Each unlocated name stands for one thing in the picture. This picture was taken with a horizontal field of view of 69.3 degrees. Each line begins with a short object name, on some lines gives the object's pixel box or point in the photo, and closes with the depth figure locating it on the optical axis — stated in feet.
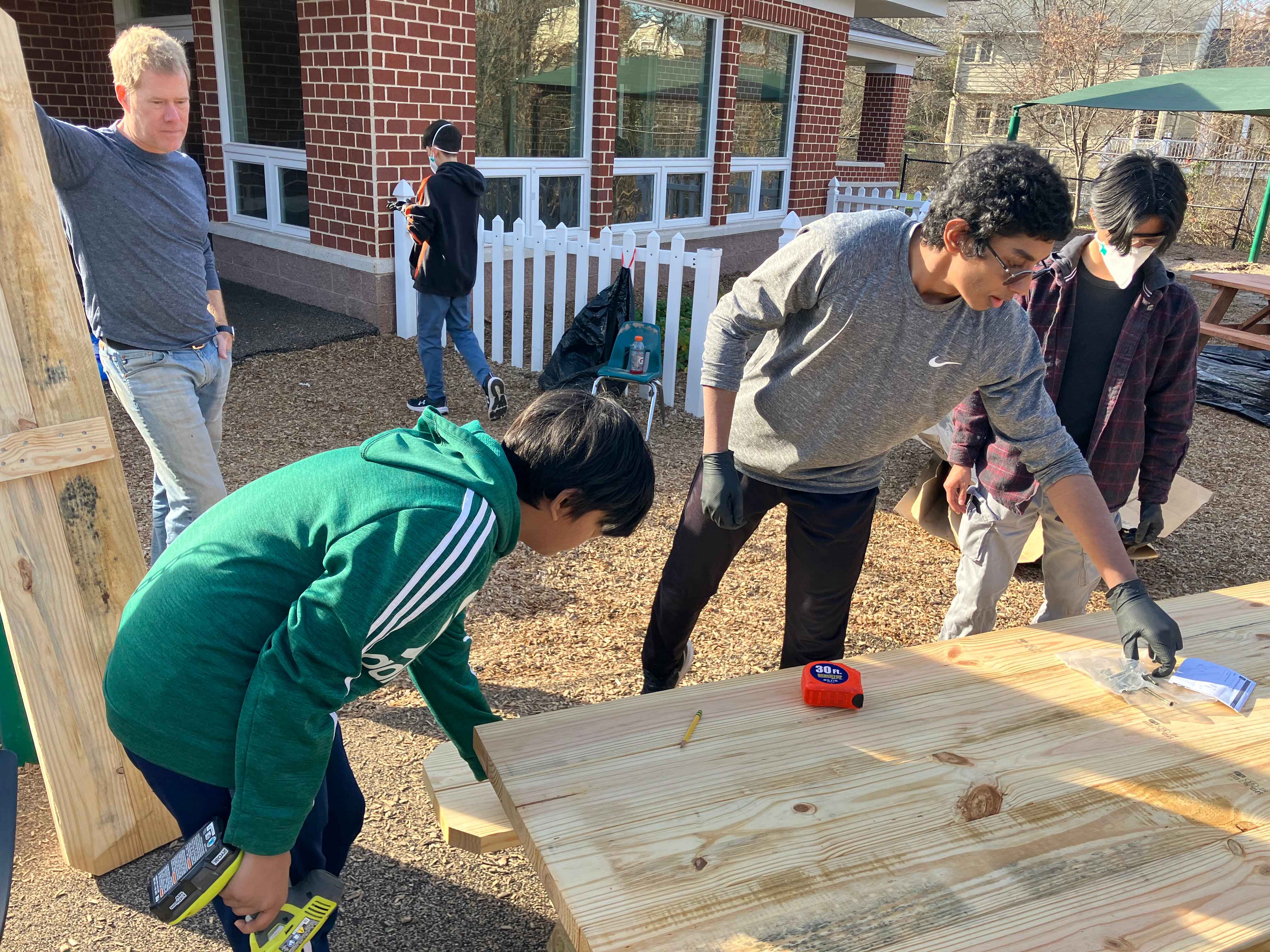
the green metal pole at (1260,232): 43.27
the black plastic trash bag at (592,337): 20.52
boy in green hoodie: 4.23
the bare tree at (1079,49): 73.87
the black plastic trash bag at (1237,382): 25.08
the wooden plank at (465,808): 5.74
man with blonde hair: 8.87
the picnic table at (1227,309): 26.81
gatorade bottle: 19.92
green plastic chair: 19.79
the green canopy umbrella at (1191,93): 30.45
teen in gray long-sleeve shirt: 6.75
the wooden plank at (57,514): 6.58
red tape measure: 6.31
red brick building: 23.45
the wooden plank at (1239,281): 26.37
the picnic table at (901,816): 4.44
